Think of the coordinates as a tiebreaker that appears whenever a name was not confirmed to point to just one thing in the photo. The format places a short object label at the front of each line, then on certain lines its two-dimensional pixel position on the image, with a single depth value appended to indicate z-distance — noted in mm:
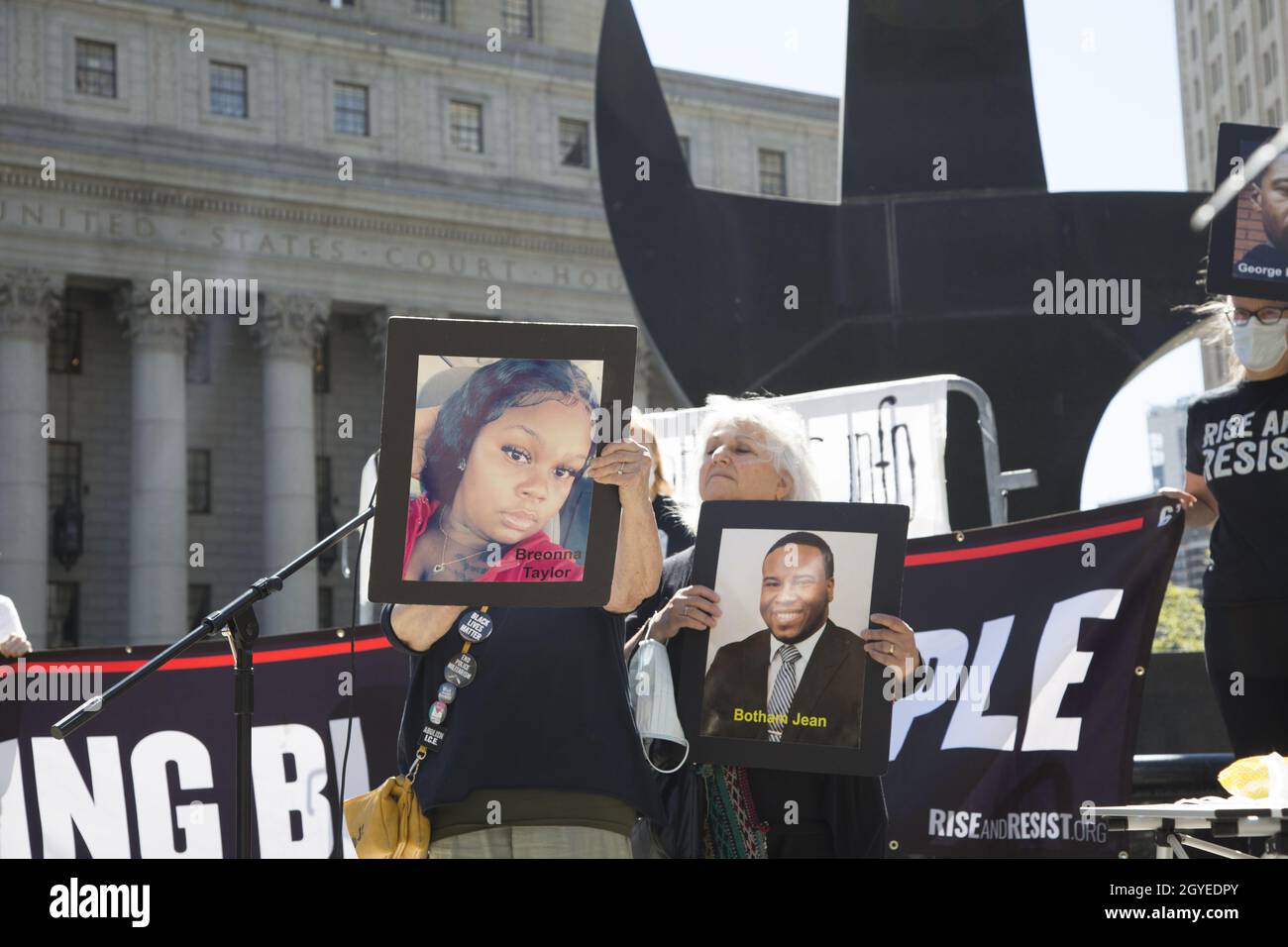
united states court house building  41375
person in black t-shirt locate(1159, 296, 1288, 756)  5469
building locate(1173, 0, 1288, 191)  76500
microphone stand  4402
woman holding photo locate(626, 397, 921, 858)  4375
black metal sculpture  10359
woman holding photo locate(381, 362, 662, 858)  3779
